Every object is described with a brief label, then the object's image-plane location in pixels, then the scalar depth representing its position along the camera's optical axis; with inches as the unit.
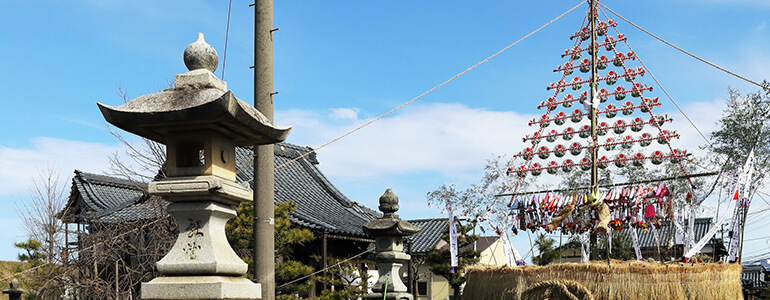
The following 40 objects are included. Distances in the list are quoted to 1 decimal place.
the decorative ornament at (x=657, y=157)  541.3
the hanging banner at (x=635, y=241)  479.1
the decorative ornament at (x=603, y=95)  565.0
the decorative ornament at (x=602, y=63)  564.4
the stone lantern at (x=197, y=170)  206.1
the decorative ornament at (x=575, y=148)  570.1
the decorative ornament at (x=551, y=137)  582.9
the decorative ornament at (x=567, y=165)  578.6
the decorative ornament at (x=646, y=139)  548.1
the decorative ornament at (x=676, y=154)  526.0
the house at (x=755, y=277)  751.7
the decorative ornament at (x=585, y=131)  567.5
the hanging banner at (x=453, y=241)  462.0
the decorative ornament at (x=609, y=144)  553.5
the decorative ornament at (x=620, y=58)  557.9
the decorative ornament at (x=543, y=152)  584.1
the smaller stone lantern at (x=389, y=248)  370.6
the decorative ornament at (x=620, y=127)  557.3
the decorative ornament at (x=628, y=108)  557.0
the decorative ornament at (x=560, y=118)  579.8
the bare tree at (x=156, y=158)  481.1
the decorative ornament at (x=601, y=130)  556.1
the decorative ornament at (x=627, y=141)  552.1
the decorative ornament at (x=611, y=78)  564.4
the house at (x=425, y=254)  828.6
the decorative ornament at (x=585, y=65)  573.0
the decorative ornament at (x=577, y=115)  572.7
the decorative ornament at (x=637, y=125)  552.8
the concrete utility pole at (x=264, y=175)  266.8
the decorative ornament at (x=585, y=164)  568.9
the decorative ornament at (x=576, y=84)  578.6
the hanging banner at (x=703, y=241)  377.4
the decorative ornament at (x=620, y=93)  559.2
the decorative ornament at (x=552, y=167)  582.6
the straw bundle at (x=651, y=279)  300.0
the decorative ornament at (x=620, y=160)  545.2
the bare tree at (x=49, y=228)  639.1
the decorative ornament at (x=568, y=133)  575.2
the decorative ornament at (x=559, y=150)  579.5
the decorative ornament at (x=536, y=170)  588.1
